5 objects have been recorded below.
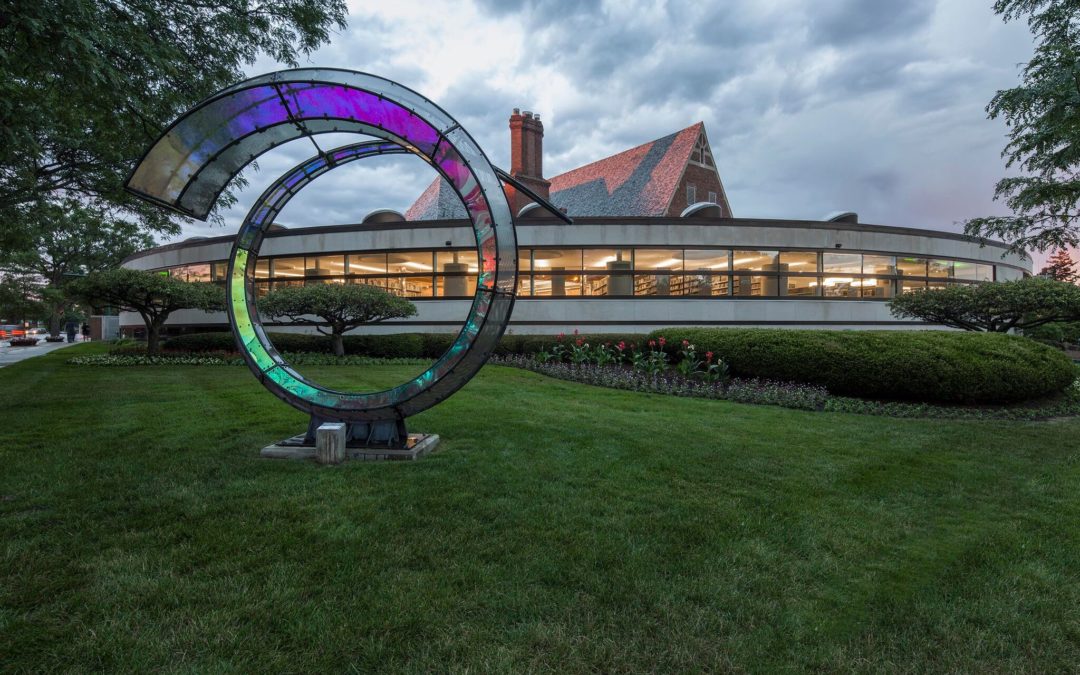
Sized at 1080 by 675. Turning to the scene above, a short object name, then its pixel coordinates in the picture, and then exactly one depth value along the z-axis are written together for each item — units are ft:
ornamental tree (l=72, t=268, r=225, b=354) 59.41
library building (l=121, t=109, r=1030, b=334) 72.43
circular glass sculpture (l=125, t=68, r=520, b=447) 17.86
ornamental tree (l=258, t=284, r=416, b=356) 59.72
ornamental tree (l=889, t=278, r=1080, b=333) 45.79
